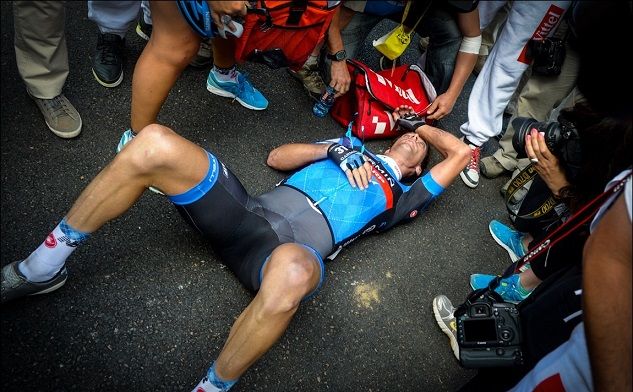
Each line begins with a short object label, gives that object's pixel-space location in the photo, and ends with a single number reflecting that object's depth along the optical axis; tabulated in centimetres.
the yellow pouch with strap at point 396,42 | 295
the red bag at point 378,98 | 296
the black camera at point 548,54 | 273
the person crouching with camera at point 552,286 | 145
